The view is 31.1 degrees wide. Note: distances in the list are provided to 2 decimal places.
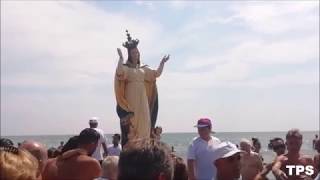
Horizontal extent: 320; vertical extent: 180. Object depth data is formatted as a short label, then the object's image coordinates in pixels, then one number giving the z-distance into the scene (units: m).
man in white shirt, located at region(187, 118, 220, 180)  7.32
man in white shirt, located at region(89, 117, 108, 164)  10.34
